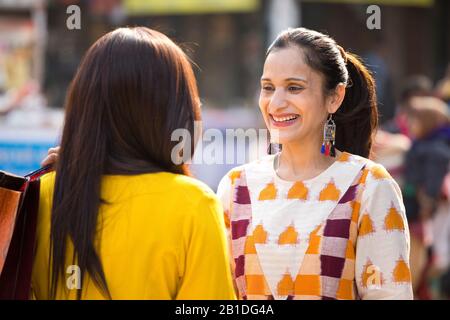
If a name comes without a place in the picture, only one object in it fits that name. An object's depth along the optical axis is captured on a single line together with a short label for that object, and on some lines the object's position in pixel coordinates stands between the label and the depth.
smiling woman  4.86
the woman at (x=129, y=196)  4.05
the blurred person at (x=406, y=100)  14.28
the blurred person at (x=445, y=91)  16.17
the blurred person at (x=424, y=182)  12.47
